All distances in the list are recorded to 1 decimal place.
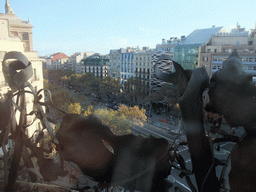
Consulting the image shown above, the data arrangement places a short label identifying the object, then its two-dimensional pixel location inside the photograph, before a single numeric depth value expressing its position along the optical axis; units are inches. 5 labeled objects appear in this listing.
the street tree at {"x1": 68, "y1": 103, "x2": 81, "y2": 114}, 776.6
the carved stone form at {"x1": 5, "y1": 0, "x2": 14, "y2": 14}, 1101.1
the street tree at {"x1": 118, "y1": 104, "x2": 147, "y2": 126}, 946.1
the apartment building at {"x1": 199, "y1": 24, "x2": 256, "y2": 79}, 1047.6
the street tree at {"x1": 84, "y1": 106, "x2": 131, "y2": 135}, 688.4
